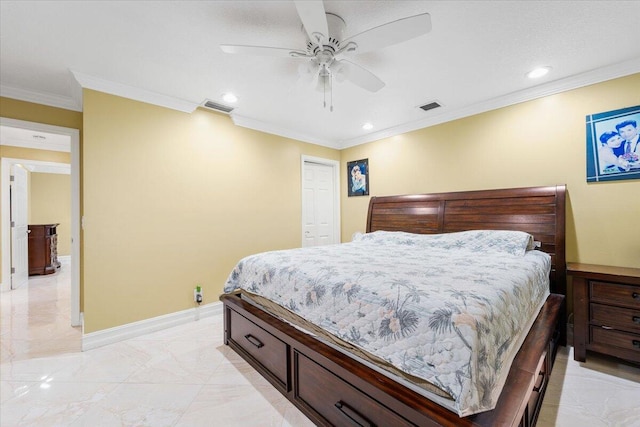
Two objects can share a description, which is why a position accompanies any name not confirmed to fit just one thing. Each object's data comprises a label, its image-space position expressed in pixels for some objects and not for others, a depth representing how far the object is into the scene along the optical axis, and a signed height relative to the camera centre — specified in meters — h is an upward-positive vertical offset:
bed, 1.17 -0.79
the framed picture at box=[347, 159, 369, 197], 4.62 +0.67
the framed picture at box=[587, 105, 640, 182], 2.40 +0.62
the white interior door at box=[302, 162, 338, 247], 4.57 +0.19
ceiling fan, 1.53 +1.14
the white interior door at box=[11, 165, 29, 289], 4.51 -0.17
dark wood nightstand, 2.04 -0.78
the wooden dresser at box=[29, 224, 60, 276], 5.42 -0.61
